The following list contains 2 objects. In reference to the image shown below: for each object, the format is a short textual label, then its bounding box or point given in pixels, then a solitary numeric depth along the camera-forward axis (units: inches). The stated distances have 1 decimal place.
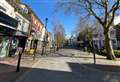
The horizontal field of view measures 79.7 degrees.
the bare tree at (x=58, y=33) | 992.9
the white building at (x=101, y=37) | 868.3
